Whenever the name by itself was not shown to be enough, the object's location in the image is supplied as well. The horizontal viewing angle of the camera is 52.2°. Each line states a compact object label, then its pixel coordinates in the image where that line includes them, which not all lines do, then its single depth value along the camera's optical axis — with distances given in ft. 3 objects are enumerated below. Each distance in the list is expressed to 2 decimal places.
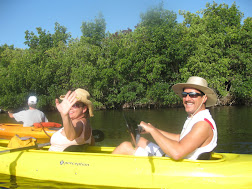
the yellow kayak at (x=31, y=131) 26.78
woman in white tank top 12.38
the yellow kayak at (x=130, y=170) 11.00
